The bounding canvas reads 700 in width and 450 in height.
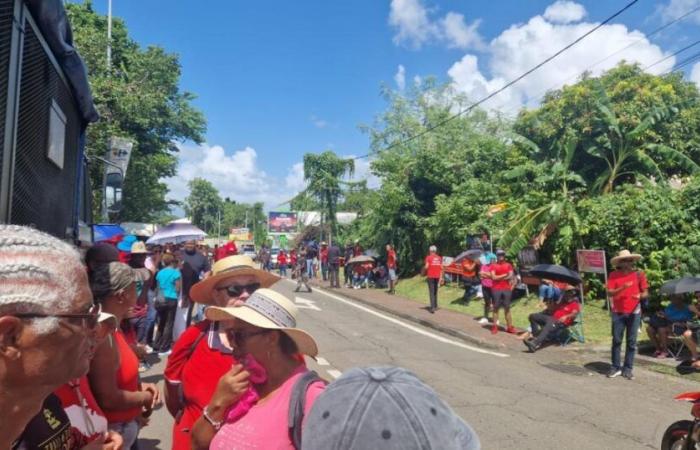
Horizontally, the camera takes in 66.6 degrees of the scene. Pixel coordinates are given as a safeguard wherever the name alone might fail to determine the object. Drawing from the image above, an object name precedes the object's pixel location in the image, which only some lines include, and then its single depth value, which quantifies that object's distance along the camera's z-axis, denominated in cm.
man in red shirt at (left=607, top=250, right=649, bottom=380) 794
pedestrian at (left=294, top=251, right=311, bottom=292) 2187
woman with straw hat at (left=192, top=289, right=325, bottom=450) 199
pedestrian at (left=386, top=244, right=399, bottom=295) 2022
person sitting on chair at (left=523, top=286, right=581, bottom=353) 1016
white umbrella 1110
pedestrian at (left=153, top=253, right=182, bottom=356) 838
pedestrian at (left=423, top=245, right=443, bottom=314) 1454
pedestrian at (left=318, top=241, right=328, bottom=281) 2884
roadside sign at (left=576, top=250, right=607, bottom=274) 1230
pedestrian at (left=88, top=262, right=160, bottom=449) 258
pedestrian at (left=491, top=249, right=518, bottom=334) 1184
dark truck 229
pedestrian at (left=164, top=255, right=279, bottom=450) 284
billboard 6750
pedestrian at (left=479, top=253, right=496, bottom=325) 1279
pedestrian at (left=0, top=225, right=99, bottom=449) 134
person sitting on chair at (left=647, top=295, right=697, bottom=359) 895
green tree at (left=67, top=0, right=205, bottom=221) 1817
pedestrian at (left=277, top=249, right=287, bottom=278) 3338
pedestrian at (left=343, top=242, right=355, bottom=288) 2416
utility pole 2008
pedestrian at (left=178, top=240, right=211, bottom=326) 905
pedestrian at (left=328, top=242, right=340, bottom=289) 2252
